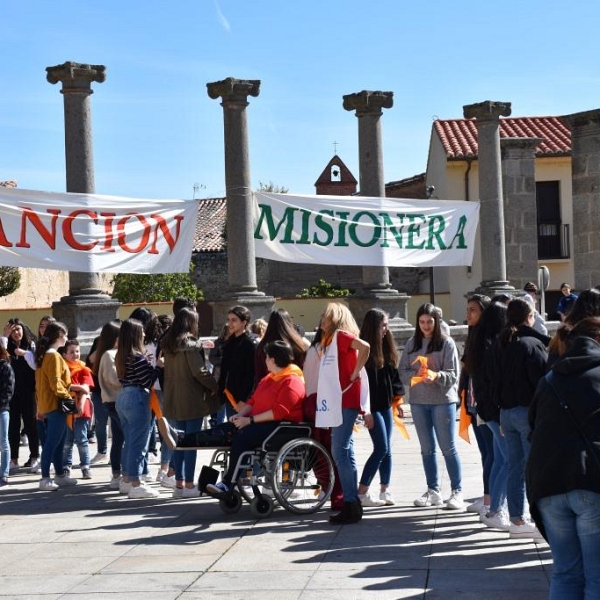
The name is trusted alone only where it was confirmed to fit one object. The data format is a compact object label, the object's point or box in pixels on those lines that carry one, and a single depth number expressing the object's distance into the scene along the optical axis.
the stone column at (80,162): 16.97
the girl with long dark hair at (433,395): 9.79
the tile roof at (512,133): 40.12
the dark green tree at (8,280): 42.16
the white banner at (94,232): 14.93
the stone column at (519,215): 25.89
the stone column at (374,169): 19.67
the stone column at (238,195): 18.31
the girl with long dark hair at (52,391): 11.55
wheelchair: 9.61
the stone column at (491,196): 20.84
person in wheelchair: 9.80
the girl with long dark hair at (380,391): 9.96
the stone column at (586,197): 21.86
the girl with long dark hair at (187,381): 10.72
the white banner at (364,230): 16.95
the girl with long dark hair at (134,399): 10.86
